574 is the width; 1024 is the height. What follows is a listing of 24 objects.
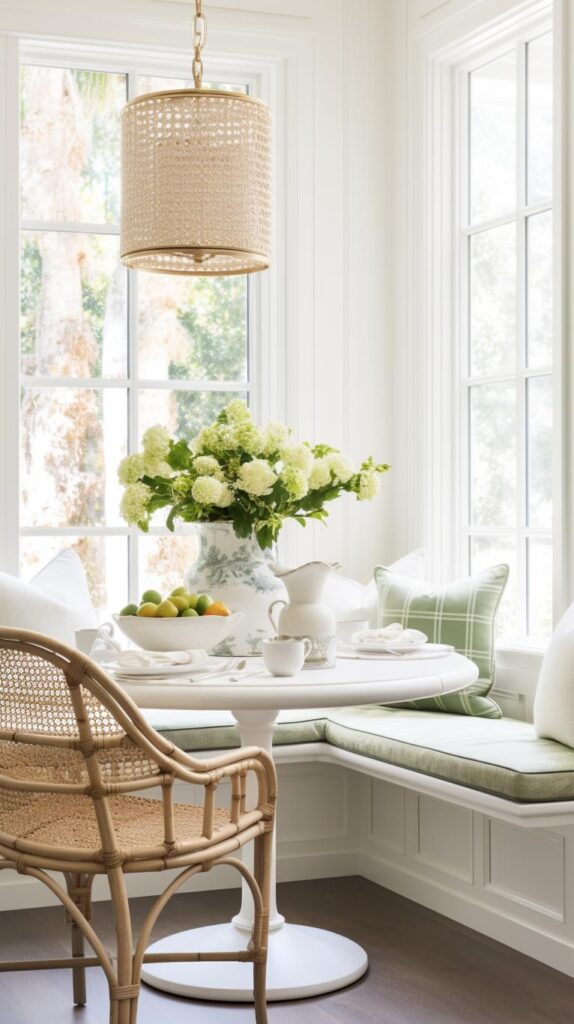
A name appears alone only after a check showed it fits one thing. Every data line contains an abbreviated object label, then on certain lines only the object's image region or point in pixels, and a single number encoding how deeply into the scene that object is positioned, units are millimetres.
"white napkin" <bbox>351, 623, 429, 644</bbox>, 2961
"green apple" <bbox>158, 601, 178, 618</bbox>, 2629
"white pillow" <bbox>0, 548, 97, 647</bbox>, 3564
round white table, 2383
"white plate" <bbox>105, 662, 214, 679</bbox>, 2473
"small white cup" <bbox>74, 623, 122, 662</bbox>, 2648
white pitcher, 2719
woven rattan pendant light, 2875
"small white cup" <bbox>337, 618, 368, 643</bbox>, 3039
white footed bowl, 2623
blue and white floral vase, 2877
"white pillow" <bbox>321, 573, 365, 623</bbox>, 4094
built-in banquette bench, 2881
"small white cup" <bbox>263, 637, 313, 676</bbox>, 2525
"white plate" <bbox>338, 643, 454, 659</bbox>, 2883
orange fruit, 2646
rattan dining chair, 2027
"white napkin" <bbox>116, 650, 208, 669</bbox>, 2500
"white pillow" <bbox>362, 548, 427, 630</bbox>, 4090
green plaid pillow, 3664
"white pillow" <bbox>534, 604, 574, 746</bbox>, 3031
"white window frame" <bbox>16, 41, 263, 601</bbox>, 4215
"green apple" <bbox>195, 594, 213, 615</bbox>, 2658
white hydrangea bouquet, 2881
